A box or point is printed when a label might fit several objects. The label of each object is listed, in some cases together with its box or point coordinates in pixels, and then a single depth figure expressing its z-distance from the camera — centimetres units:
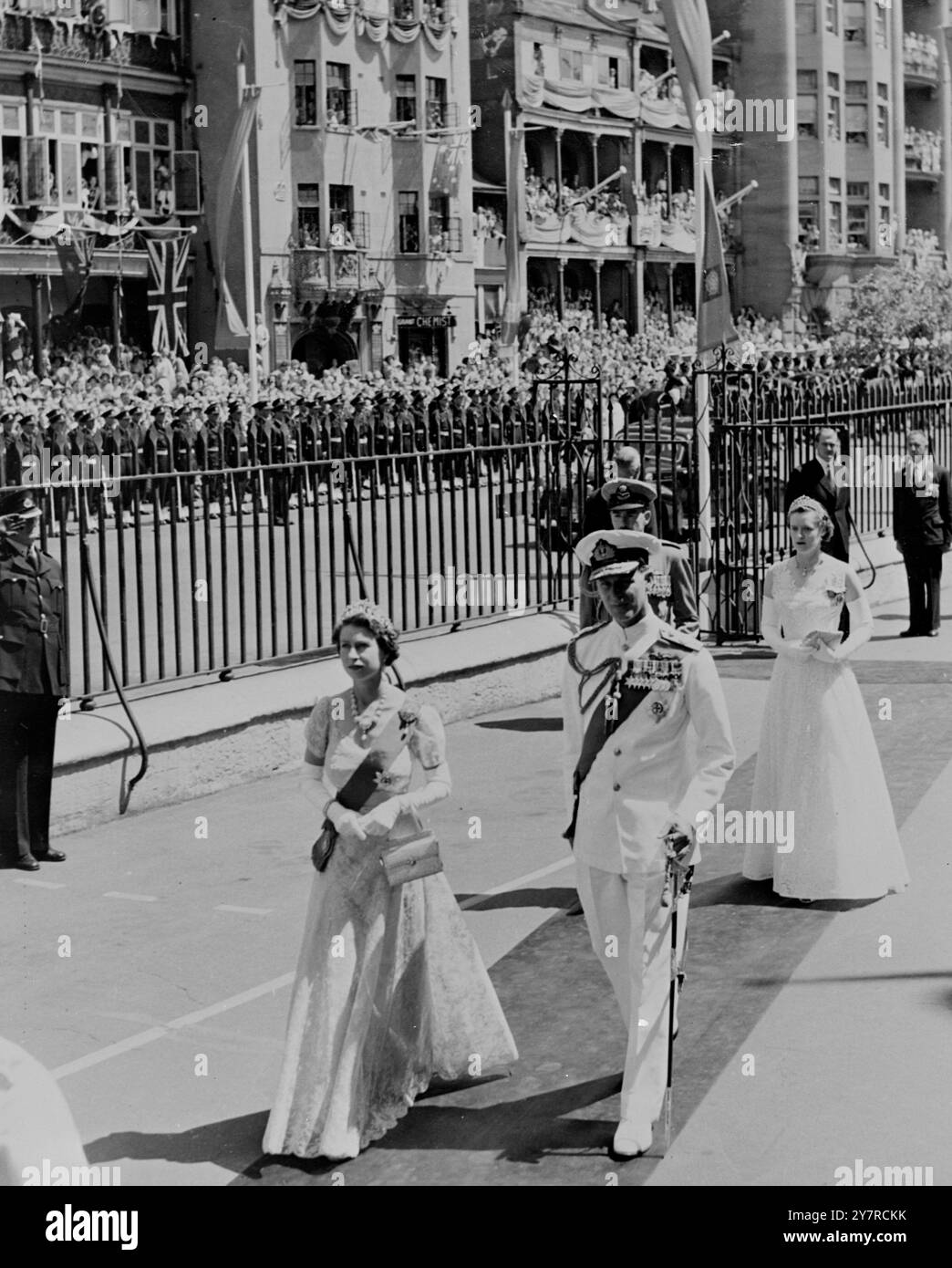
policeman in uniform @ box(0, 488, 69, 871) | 967
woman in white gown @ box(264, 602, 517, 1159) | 593
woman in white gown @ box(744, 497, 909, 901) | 883
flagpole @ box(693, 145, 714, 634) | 1609
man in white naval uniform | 613
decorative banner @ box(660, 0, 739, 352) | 1659
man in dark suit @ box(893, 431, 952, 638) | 1655
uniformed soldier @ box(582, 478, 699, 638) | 963
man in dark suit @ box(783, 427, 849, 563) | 1464
